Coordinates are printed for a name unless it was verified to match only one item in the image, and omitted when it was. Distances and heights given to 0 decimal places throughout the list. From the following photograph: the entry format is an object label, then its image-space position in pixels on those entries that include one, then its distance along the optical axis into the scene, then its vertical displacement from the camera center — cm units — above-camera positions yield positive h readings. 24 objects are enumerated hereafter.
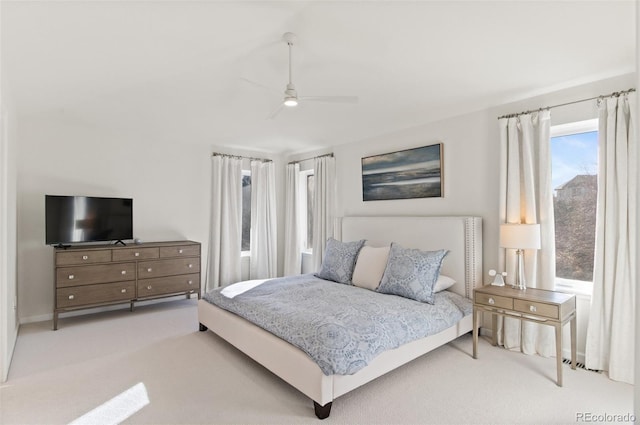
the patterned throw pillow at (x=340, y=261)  404 -61
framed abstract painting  408 +50
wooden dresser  384 -77
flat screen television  391 -9
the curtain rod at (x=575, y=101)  271 +98
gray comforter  228 -85
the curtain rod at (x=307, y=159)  550 +93
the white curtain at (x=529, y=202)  310 +10
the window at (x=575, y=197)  308 +14
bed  227 -101
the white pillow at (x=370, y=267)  370 -63
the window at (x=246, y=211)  593 +2
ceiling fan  230 +92
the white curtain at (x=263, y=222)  589 -18
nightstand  262 -79
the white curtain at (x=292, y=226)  595 -25
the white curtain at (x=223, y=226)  542 -23
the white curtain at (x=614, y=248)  263 -28
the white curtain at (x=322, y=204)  538 +13
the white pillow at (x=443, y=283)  346 -74
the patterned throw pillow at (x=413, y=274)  321 -61
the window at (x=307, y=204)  602 +14
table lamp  293 -23
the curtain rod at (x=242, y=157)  548 +94
